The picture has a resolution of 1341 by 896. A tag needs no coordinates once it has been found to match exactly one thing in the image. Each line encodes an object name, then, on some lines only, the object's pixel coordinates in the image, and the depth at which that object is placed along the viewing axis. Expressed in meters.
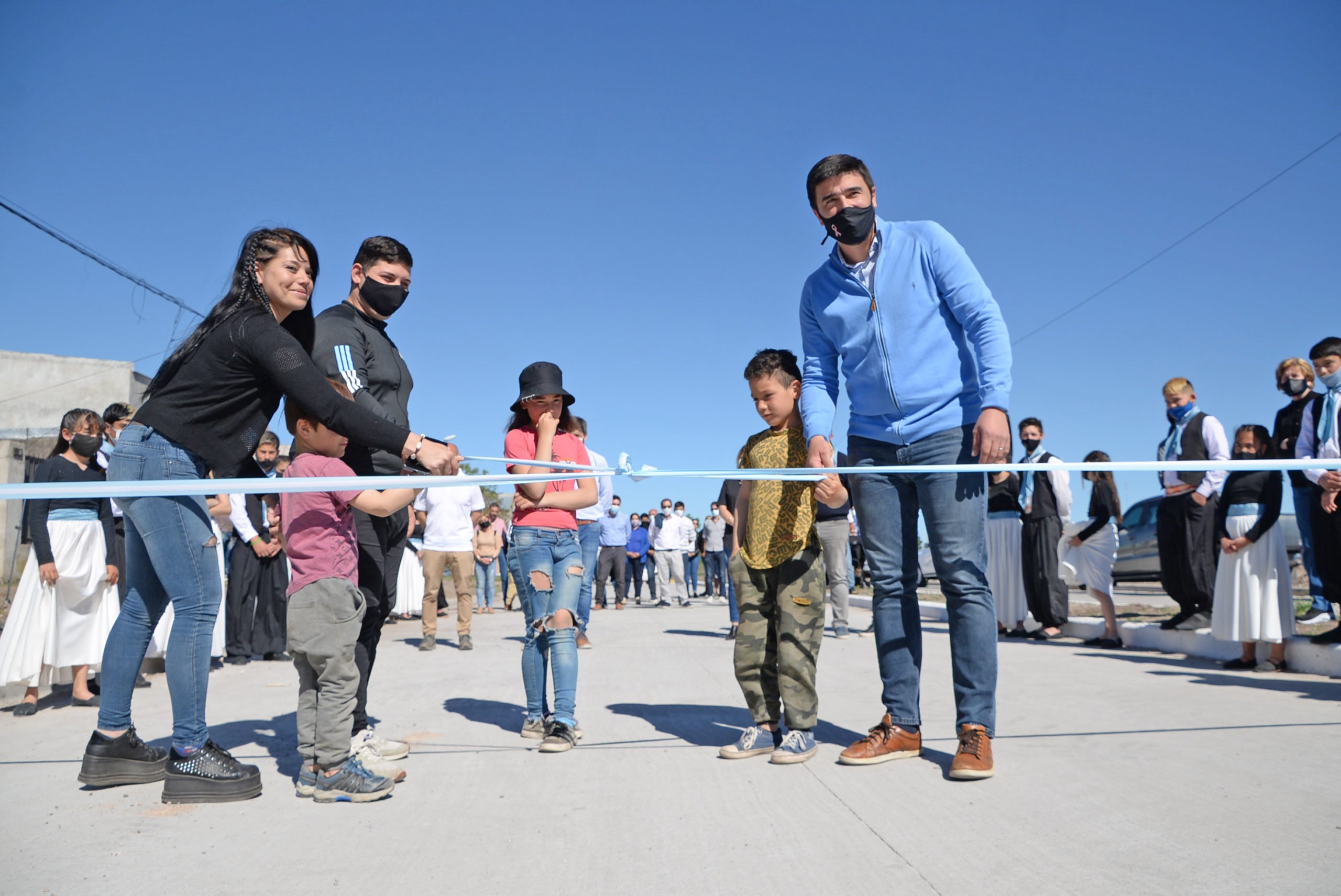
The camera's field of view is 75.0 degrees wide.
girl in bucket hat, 4.03
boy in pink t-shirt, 3.08
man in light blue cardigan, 3.33
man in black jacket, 3.50
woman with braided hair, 3.05
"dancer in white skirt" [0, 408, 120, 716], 5.12
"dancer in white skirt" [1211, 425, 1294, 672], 5.75
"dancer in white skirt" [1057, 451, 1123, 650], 8.12
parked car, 18.77
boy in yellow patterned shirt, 3.54
